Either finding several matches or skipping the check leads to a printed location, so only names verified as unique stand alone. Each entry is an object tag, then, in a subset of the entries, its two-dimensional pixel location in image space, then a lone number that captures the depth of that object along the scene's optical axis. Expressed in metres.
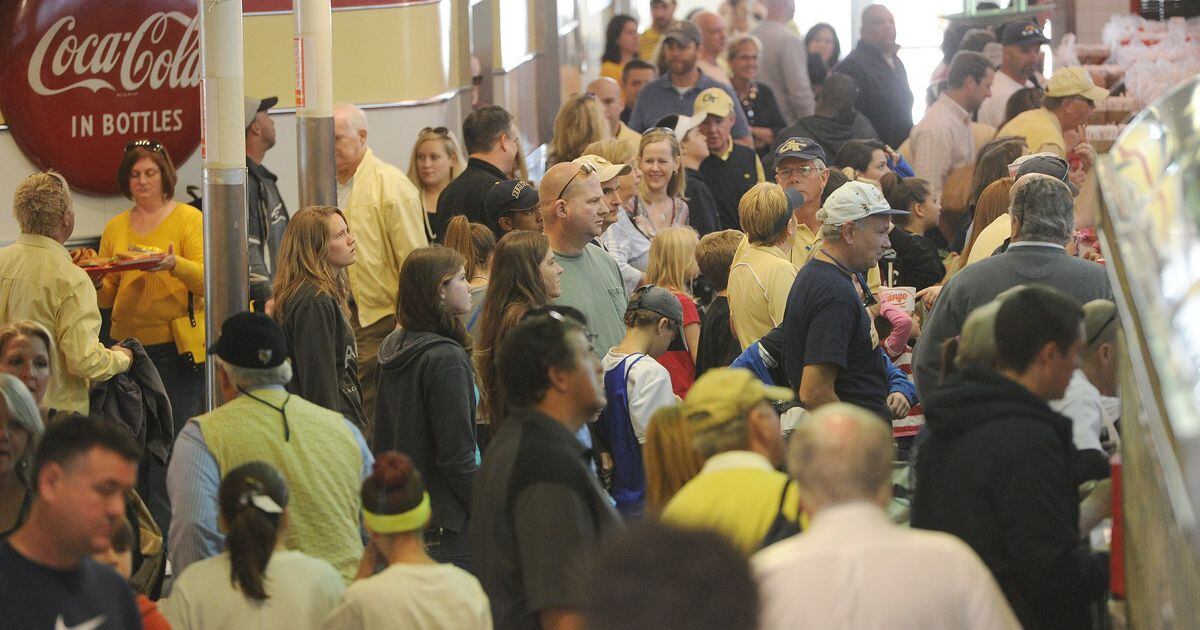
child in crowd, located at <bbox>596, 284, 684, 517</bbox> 11.87
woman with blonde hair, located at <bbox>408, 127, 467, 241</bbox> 19.25
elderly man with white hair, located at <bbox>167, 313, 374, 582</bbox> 9.56
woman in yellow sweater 16.09
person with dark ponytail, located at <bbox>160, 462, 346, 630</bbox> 8.60
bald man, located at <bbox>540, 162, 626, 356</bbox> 13.48
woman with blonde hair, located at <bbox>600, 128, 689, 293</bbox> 17.89
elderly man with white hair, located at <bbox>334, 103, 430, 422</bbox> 17.56
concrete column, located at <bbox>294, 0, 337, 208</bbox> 16.05
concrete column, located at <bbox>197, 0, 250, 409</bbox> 13.40
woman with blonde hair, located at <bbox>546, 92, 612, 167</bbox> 20.39
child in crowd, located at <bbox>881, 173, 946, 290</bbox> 17.61
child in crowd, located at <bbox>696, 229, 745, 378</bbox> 14.54
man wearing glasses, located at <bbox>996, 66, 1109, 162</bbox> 20.98
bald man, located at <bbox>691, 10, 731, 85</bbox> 28.20
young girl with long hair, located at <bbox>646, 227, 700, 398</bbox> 14.64
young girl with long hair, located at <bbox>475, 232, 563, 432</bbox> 11.87
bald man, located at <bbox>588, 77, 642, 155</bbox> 25.03
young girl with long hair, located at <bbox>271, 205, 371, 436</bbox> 13.05
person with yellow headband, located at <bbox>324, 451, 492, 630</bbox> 8.17
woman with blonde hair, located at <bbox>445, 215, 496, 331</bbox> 14.44
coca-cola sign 17.33
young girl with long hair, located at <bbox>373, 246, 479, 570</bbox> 11.16
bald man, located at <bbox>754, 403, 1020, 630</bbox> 6.46
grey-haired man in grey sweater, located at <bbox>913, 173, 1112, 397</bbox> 11.67
